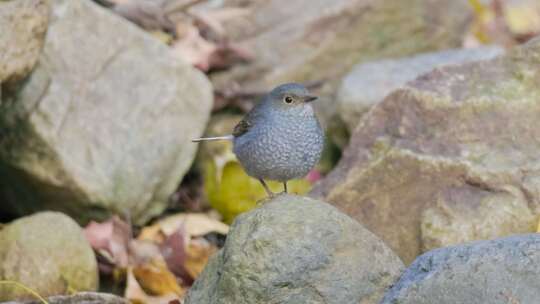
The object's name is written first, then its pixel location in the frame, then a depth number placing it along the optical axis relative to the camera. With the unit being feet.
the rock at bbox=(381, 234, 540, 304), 27.40
